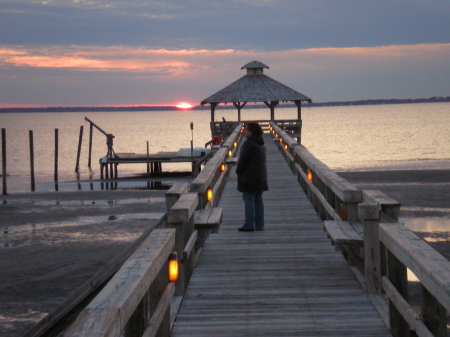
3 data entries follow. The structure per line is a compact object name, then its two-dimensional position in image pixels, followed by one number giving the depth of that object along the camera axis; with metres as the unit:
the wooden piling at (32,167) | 37.62
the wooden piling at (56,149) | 41.66
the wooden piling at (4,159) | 34.19
